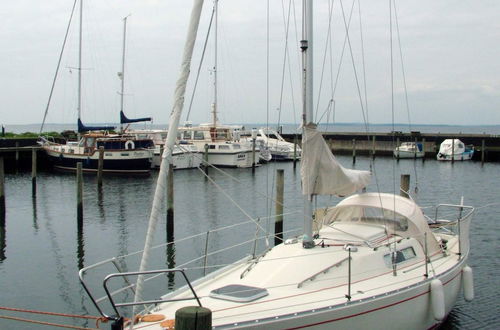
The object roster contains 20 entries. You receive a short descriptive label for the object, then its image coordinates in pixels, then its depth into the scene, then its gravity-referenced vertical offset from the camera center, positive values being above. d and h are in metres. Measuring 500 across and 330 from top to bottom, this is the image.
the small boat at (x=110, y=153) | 46.97 -1.94
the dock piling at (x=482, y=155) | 58.11 -2.69
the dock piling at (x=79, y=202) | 24.23 -3.17
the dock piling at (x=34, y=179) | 33.97 -3.00
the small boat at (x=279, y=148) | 61.34 -2.01
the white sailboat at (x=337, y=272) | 9.30 -2.91
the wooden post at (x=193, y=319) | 7.39 -2.53
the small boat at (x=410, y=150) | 64.50 -2.37
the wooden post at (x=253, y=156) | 50.41 -2.38
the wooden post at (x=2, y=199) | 24.99 -3.19
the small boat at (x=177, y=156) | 50.44 -2.43
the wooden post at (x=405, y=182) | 21.86 -2.07
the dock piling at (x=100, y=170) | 37.98 -2.78
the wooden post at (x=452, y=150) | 60.50 -2.28
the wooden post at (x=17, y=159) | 49.19 -2.61
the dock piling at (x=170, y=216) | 22.61 -3.55
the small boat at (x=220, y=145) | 53.09 -1.43
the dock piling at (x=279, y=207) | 20.94 -3.02
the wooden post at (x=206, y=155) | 48.62 -2.34
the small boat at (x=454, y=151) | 61.59 -2.36
